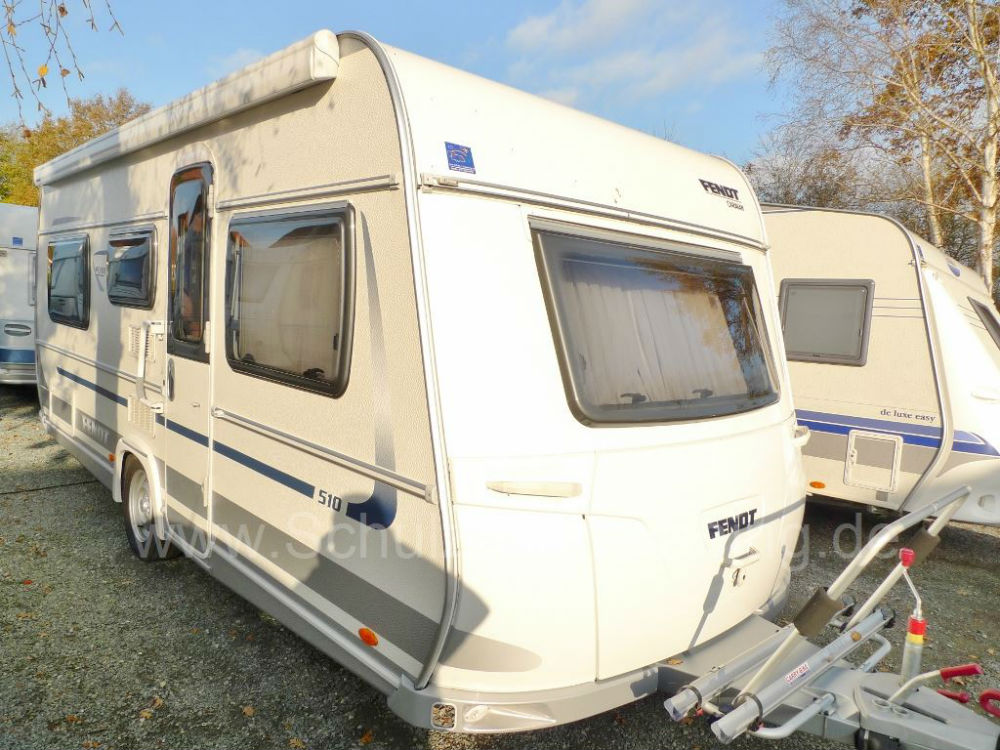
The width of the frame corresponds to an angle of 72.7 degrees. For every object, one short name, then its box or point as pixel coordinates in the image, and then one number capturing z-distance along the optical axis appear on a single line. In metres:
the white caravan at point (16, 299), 9.52
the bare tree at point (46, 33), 3.55
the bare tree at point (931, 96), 11.77
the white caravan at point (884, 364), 5.08
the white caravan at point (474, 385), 2.28
